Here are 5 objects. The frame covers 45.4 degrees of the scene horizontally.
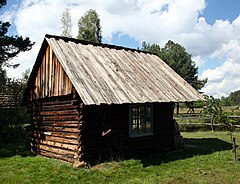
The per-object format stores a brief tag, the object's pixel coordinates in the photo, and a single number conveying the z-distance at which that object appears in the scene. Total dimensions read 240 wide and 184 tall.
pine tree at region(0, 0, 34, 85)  26.48
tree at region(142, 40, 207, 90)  53.62
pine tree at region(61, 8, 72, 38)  42.72
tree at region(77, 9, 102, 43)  44.62
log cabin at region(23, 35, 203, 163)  11.09
